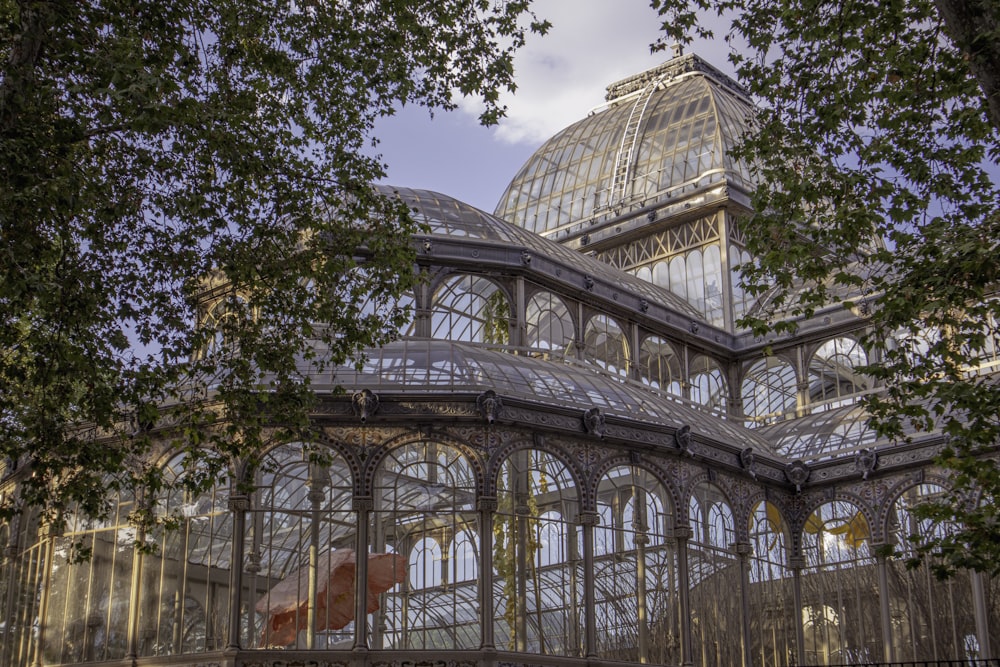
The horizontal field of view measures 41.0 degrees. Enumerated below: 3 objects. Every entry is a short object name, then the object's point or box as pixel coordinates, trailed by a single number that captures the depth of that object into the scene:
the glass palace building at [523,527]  26.38
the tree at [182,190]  18.72
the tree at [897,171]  18.84
